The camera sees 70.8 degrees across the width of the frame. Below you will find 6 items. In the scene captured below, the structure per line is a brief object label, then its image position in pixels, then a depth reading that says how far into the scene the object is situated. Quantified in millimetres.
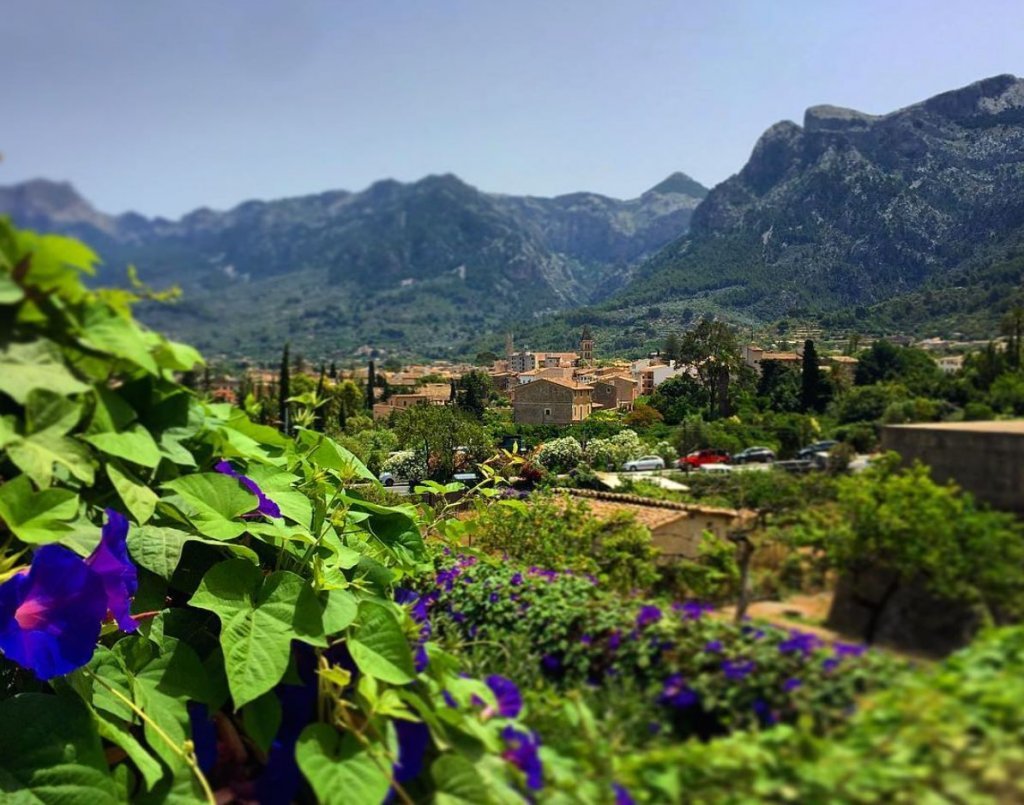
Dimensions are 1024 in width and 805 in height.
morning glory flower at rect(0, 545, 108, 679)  1384
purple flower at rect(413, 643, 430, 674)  1583
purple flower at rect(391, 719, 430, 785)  1409
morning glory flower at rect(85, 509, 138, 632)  1460
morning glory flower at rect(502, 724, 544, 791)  1301
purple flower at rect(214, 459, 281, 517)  1946
